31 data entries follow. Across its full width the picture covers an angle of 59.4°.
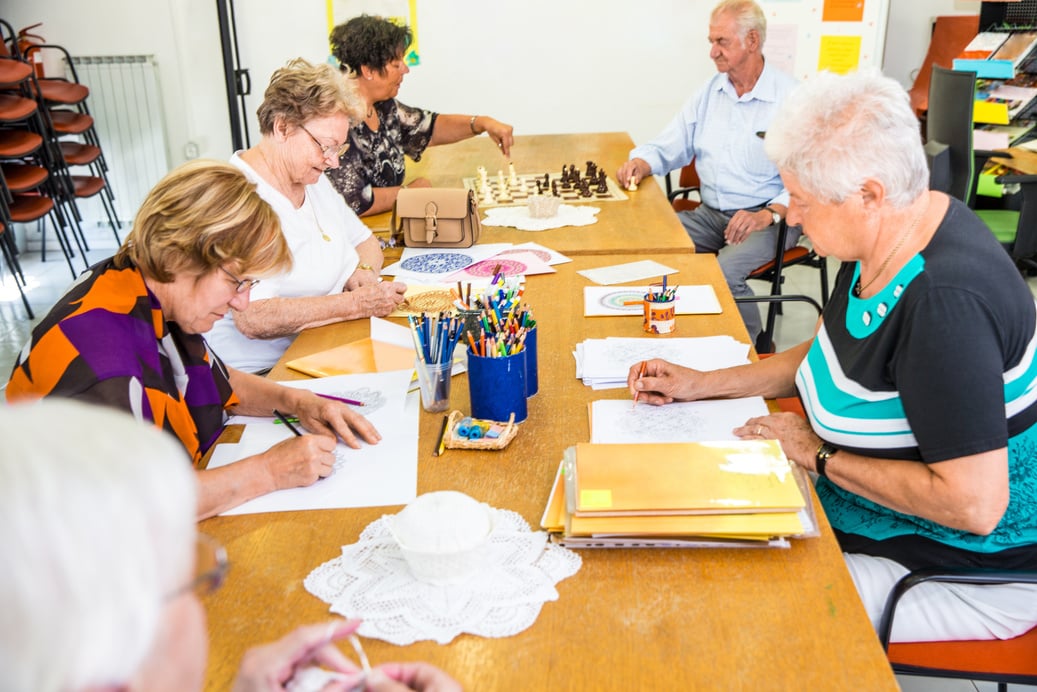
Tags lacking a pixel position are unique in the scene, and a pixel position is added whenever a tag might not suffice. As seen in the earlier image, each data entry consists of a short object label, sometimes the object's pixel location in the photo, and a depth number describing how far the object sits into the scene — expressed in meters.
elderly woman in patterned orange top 1.39
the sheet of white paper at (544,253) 2.59
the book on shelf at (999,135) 4.14
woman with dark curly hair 3.18
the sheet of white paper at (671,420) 1.56
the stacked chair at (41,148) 4.50
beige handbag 2.71
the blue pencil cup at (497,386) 1.57
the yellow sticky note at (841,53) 5.30
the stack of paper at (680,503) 1.23
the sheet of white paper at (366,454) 1.41
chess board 3.33
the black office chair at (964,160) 3.43
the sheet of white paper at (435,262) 2.51
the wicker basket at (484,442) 1.53
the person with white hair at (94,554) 0.56
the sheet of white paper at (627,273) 2.40
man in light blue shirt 3.52
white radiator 5.59
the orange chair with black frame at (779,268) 3.37
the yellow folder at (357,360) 1.91
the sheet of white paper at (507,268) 2.48
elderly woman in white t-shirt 2.18
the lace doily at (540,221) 2.98
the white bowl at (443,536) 1.15
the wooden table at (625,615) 1.04
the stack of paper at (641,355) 1.79
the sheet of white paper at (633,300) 2.16
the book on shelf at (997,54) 4.59
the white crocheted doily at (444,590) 1.12
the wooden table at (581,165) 2.74
